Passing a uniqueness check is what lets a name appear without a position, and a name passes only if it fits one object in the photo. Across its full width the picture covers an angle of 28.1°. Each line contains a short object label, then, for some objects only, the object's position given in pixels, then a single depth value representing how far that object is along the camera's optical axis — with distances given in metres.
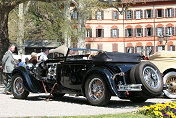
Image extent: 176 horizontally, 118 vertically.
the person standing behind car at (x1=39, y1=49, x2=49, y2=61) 15.32
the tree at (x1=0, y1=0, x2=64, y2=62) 15.52
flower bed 6.28
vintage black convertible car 8.68
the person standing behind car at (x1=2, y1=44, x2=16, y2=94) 13.34
